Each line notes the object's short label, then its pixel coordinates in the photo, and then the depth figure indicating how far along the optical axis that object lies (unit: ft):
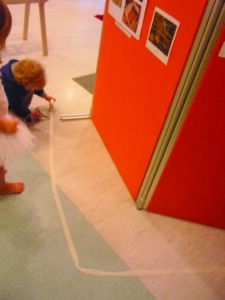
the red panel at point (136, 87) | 3.41
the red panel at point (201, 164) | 3.42
